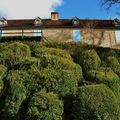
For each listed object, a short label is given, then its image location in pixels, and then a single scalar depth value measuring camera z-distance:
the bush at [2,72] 8.23
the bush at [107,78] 8.44
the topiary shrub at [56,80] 8.01
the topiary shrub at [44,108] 7.16
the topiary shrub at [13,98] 7.54
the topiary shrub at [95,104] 7.14
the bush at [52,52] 9.38
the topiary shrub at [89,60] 9.43
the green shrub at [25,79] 8.05
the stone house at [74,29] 19.35
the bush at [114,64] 9.58
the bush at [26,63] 8.60
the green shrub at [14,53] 9.12
